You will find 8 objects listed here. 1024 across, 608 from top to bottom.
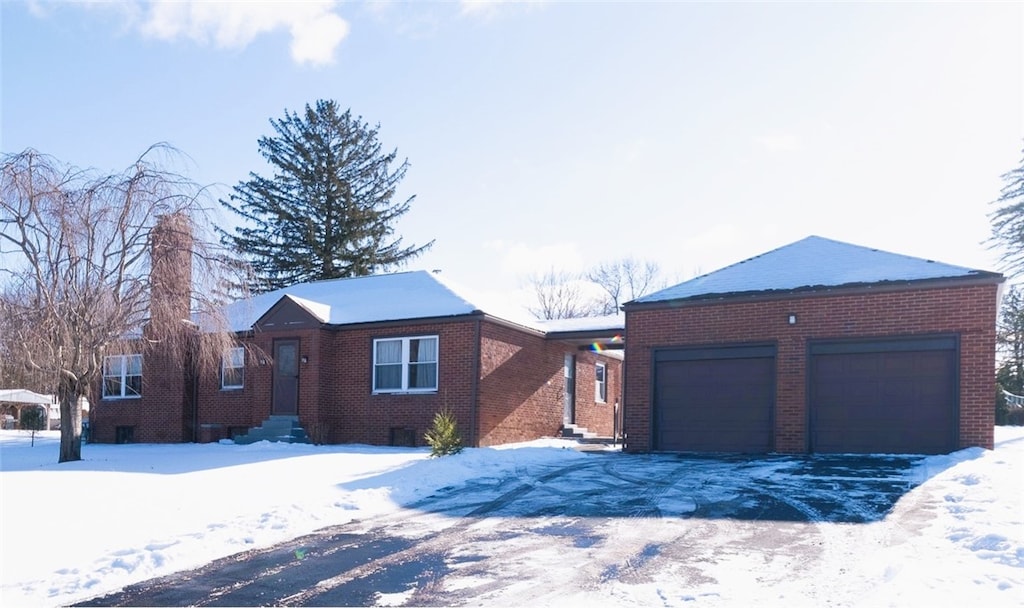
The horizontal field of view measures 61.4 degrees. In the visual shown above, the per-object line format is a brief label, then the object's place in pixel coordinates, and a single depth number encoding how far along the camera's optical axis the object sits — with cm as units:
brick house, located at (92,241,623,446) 2147
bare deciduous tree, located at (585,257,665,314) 6094
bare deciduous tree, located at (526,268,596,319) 6303
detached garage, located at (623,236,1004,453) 1573
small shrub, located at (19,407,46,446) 4762
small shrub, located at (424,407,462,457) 1623
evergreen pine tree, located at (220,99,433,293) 4578
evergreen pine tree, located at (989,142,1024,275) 4003
